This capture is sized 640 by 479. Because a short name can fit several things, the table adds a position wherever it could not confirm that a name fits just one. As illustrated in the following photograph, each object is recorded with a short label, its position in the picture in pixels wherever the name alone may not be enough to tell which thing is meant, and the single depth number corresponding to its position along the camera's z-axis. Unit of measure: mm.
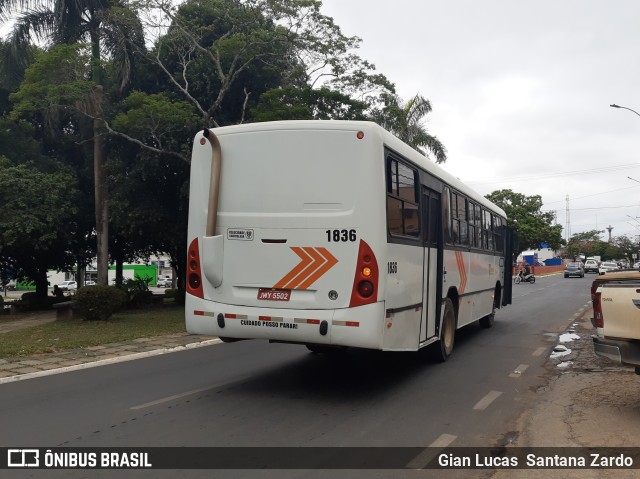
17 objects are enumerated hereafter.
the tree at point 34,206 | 18281
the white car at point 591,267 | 65812
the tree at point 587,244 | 121062
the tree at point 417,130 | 26514
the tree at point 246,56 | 18953
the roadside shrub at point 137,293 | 22673
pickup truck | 5773
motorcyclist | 44125
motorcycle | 44062
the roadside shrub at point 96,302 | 15602
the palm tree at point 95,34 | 19359
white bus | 6613
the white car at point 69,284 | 73750
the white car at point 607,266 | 58156
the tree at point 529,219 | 68750
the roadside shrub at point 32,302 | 25219
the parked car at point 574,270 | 54031
